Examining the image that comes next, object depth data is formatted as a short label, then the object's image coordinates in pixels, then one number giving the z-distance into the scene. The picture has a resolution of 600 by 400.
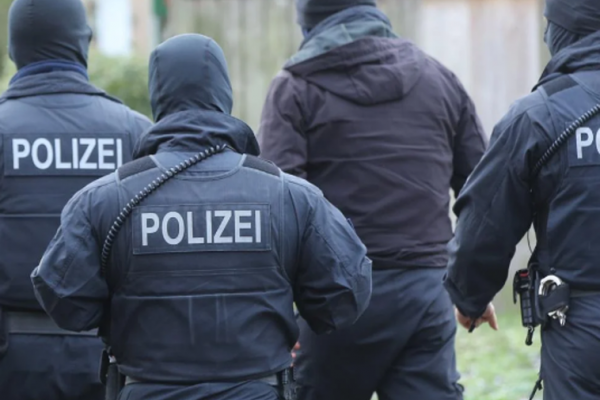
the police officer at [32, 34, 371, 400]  7.64
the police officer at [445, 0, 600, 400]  8.44
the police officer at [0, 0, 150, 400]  9.49
